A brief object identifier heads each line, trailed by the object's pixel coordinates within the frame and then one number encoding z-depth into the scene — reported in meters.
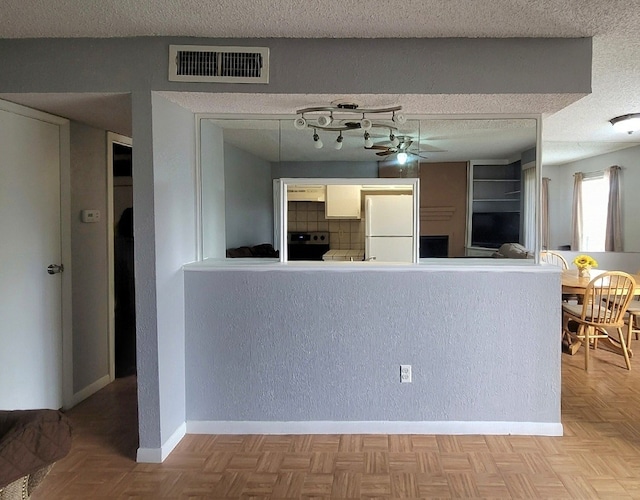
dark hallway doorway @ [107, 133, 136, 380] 3.66
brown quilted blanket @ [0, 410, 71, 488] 1.33
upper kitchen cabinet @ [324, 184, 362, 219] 2.92
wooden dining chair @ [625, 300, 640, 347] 4.30
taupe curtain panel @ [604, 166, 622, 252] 6.05
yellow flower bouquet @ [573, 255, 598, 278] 4.68
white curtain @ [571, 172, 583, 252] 6.75
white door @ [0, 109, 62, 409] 2.65
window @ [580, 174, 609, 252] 6.45
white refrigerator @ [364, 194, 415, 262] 2.92
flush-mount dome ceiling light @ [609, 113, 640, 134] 4.09
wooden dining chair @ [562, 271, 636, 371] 3.98
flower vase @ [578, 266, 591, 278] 4.68
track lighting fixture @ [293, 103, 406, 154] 2.68
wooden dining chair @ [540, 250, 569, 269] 6.12
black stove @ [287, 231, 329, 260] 2.87
